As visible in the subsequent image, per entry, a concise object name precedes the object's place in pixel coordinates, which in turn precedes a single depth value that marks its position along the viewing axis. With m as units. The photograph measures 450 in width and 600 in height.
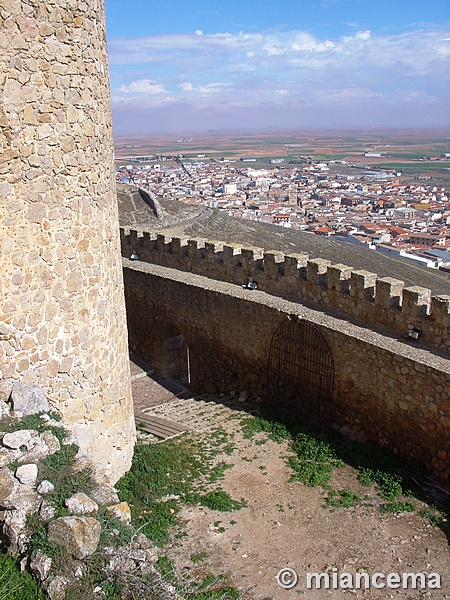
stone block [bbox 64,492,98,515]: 3.84
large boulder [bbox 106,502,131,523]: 4.07
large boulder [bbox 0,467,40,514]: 3.80
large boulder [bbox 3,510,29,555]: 3.61
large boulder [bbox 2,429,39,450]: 4.19
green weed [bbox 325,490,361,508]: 6.14
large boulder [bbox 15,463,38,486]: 4.01
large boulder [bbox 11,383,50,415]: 4.62
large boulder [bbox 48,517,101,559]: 3.53
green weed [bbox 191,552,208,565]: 5.13
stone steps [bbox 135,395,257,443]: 7.82
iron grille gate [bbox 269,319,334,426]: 7.85
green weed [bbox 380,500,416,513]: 6.04
